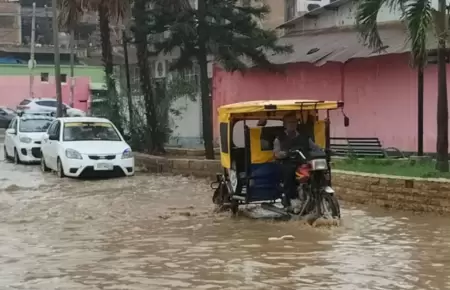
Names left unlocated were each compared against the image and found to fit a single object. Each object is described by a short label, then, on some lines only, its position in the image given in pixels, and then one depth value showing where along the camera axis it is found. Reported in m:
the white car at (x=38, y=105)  43.29
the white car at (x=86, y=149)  20.03
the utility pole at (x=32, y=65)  50.75
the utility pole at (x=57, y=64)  29.16
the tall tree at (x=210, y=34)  21.09
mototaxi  11.95
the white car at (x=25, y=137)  25.42
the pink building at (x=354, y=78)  21.38
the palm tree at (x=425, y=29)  13.81
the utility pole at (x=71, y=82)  44.63
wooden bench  20.48
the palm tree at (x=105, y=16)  25.80
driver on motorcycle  12.16
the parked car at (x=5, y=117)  47.12
